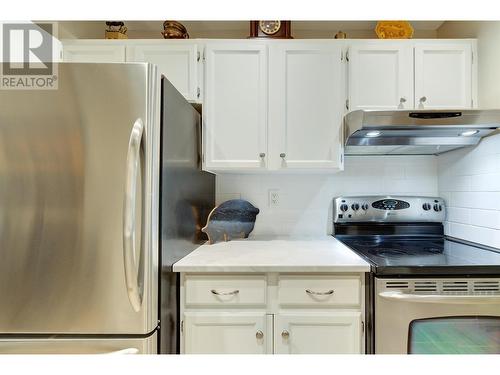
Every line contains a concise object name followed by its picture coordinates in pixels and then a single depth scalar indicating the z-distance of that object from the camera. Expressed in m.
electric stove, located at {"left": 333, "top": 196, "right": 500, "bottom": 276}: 1.80
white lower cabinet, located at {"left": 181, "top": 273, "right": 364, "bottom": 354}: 1.30
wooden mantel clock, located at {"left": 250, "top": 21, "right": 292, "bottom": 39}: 1.71
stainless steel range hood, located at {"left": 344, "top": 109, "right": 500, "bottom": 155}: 1.38
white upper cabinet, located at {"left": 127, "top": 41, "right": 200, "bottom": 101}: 1.68
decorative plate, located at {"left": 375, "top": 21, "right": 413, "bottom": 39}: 1.74
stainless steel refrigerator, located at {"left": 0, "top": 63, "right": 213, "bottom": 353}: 1.07
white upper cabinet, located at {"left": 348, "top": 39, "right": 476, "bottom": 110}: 1.66
